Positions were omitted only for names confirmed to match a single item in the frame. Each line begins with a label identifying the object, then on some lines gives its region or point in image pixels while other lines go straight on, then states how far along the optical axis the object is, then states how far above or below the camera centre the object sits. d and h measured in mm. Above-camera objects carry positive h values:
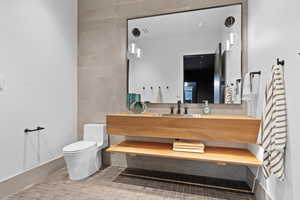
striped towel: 1212 -202
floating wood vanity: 1780 -390
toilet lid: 2109 -656
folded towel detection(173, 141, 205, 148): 2060 -575
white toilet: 2137 -730
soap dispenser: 2273 -145
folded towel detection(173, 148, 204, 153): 2008 -637
